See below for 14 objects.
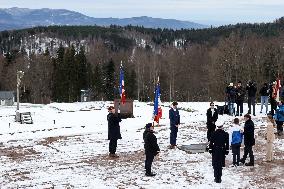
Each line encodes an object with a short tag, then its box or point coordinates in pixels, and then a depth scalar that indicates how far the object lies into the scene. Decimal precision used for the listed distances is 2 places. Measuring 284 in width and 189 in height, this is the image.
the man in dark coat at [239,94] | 24.41
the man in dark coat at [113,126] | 16.45
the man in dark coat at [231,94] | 24.67
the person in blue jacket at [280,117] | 19.48
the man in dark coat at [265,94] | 25.34
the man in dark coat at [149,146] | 14.05
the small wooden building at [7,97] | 53.00
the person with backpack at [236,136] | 14.84
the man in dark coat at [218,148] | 13.55
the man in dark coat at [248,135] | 14.99
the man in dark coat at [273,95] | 24.21
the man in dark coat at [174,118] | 17.58
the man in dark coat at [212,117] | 18.19
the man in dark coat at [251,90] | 24.56
